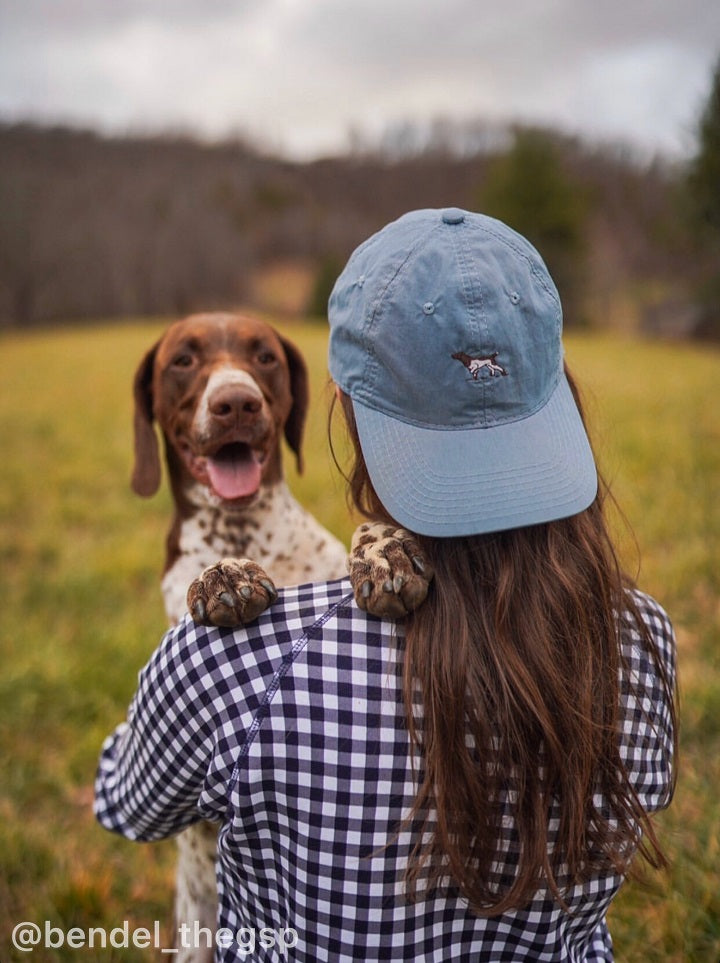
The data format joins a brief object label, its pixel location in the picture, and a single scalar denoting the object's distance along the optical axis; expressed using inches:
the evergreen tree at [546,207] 1437.0
